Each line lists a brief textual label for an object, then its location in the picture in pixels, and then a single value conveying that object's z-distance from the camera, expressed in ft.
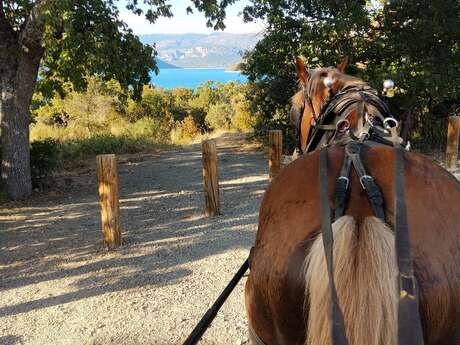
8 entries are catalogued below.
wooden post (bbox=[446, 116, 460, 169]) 32.76
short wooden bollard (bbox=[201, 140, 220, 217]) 23.36
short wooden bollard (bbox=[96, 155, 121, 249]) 19.19
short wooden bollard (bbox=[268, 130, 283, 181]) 27.07
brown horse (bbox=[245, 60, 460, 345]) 4.89
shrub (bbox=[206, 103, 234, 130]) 84.07
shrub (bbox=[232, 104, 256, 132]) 66.98
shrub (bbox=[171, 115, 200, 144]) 66.73
